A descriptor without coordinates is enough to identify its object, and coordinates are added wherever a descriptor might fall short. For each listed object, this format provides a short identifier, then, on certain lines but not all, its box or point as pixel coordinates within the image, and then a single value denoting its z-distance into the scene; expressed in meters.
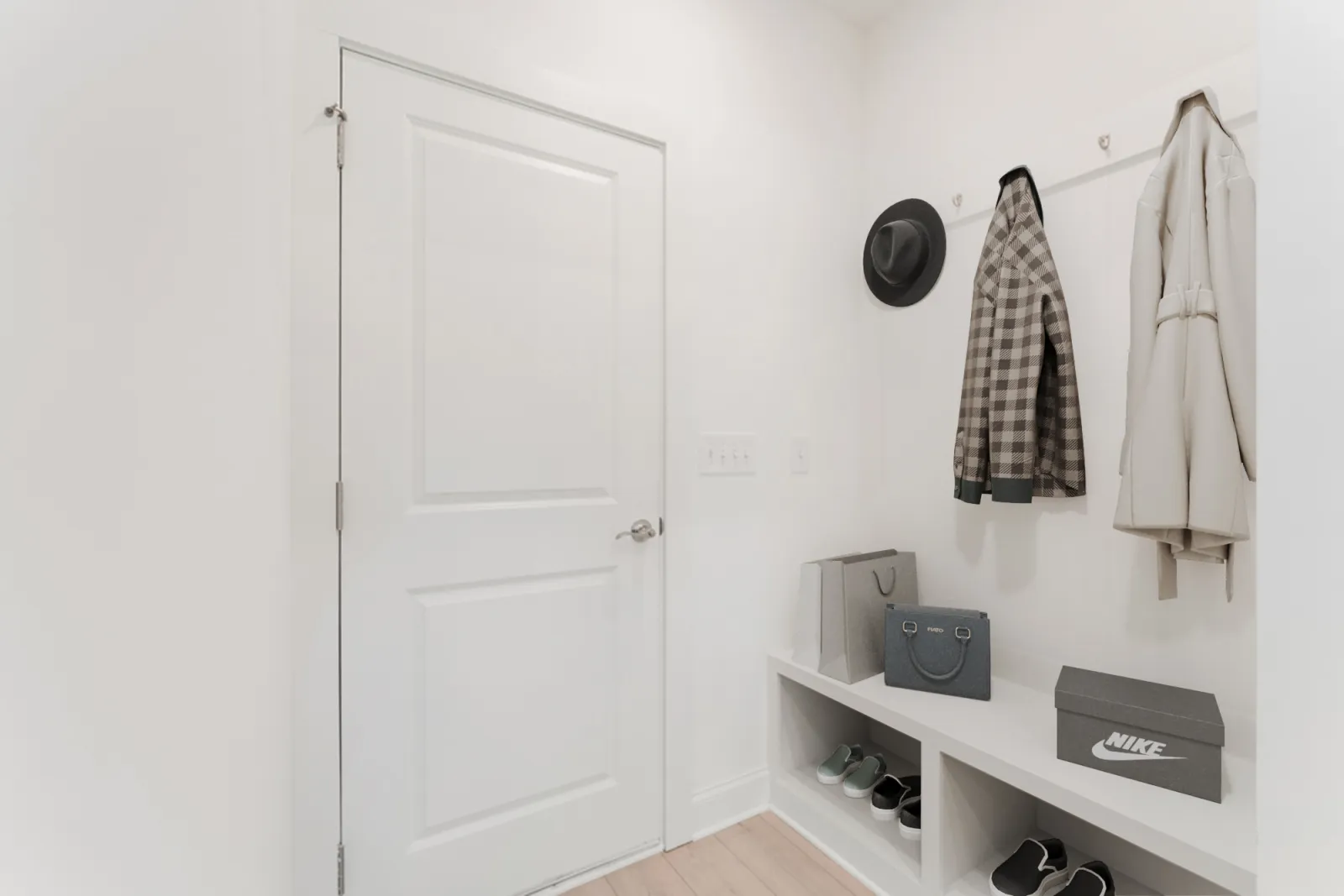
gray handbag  1.49
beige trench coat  1.10
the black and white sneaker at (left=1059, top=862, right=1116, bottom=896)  1.25
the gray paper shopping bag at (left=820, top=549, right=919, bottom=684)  1.59
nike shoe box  1.08
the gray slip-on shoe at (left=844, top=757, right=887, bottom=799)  1.64
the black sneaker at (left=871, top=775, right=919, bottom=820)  1.53
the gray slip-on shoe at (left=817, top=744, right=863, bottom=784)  1.71
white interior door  1.24
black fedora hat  1.83
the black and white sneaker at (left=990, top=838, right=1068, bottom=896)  1.26
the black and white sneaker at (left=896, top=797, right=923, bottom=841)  1.43
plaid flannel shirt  1.45
